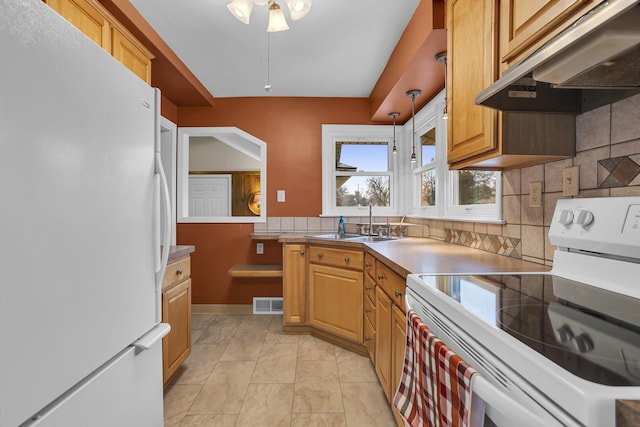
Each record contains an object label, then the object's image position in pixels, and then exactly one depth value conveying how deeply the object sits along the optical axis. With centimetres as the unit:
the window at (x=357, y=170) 340
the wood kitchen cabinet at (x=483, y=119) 120
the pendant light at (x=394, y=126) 311
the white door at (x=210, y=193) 555
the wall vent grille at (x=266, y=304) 336
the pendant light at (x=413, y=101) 254
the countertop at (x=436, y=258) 131
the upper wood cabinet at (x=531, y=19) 90
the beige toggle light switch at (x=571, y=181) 119
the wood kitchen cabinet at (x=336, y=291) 238
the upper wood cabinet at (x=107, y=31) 153
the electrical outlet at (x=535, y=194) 139
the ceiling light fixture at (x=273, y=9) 169
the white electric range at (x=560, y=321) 46
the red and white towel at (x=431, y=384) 67
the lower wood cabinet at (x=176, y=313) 183
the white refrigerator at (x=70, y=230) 66
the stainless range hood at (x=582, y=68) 68
